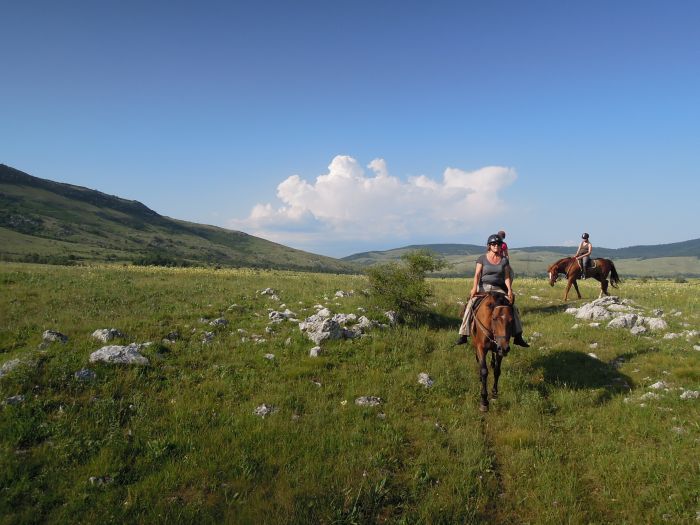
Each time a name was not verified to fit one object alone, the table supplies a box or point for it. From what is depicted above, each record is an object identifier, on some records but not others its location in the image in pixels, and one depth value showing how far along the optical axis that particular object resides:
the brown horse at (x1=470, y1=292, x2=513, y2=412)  10.23
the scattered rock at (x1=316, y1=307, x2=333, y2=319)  16.21
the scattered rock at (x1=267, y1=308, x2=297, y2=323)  16.37
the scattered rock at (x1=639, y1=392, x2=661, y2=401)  9.80
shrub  17.92
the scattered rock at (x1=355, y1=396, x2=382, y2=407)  9.78
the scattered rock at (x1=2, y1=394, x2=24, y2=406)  8.15
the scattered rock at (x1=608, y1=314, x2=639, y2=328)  15.76
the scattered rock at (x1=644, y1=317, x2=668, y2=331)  15.12
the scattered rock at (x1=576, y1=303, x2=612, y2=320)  17.08
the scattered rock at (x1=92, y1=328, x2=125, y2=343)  12.32
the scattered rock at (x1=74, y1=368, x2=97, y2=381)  9.55
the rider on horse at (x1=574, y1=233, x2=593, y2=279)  24.33
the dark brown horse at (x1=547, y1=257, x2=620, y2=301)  24.31
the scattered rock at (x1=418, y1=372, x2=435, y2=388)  11.13
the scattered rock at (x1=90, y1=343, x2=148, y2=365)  10.46
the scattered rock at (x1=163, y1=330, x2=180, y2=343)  13.40
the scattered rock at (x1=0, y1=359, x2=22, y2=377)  9.20
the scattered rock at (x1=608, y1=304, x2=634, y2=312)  17.58
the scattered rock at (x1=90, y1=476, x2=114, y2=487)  6.33
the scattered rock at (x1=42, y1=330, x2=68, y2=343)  11.69
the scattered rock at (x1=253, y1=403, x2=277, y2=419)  8.92
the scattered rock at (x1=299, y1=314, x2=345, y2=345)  13.86
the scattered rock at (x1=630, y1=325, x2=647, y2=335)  14.92
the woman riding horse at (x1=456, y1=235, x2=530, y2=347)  12.38
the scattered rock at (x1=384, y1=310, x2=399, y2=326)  16.55
